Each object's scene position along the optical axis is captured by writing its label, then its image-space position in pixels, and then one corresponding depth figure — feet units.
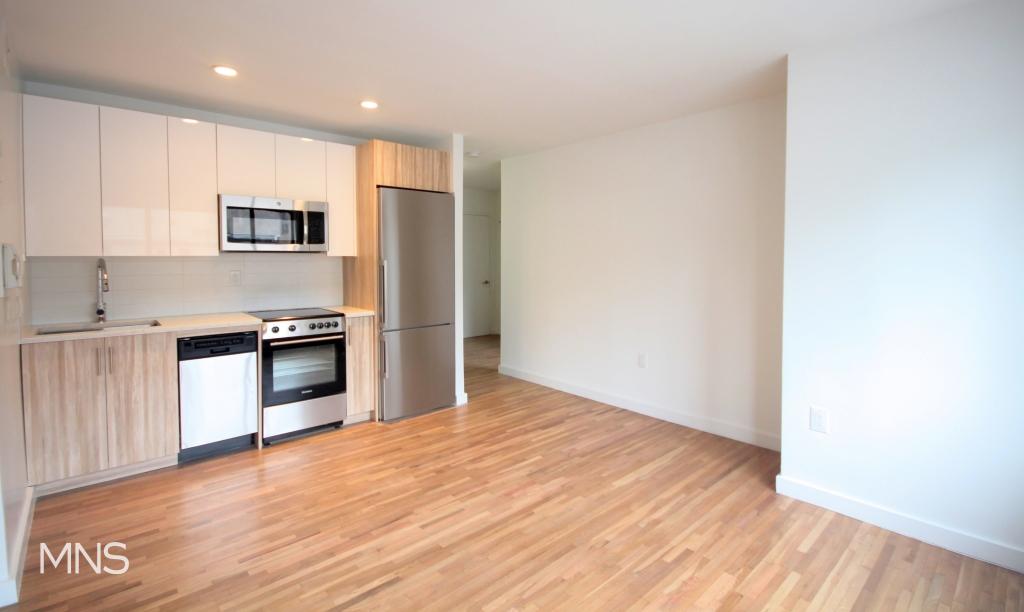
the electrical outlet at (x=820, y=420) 9.37
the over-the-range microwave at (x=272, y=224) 12.08
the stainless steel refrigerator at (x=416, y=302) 13.85
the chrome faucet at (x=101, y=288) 11.25
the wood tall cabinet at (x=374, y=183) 13.62
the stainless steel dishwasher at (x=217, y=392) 11.03
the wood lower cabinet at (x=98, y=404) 9.34
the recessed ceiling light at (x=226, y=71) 9.82
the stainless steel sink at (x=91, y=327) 10.23
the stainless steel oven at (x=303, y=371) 12.19
